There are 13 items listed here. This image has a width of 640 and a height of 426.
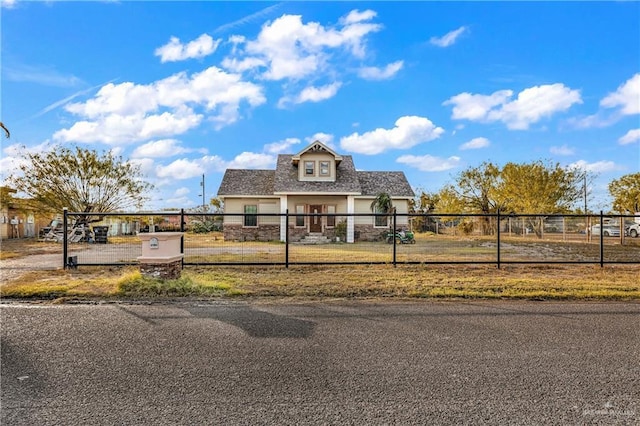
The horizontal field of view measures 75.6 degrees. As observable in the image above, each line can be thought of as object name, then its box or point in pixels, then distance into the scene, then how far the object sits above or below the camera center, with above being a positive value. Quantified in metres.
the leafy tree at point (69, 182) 24.62 +2.49
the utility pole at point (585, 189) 27.27 +2.37
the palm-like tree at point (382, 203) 25.16 +1.26
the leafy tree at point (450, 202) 31.77 +1.78
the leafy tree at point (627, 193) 26.72 +2.06
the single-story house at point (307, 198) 24.66 +1.57
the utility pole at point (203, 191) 45.53 +3.56
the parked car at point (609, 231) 23.67 -0.39
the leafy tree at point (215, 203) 42.03 +2.12
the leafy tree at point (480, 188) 30.84 +2.78
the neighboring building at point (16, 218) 24.88 +0.30
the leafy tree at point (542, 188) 26.06 +2.30
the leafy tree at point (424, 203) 38.78 +2.02
